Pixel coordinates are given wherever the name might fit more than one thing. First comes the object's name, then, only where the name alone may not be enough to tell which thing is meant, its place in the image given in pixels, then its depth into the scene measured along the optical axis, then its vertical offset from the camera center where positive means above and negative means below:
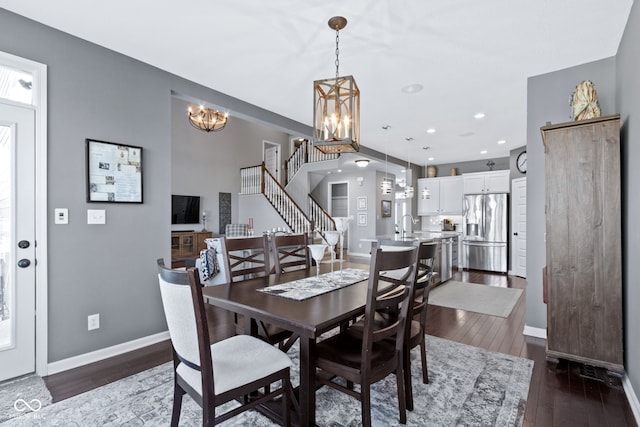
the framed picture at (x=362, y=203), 9.55 +0.34
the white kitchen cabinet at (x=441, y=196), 8.05 +0.48
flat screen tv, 7.73 +0.13
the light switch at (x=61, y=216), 2.49 -0.01
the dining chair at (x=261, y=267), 2.16 -0.41
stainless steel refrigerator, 6.93 -0.40
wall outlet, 2.65 -0.90
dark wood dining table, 1.47 -0.49
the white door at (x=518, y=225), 6.40 -0.23
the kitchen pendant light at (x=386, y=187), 6.60 +0.57
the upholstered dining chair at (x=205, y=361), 1.34 -0.72
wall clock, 6.39 +1.06
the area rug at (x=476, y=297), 4.23 -1.25
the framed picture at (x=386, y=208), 9.72 +0.19
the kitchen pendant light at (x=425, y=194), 7.23 +0.46
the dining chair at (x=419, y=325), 1.96 -0.73
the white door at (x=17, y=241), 2.30 -0.19
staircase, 8.30 +0.55
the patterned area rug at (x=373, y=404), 1.85 -1.21
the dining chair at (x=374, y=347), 1.59 -0.76
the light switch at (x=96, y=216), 2.66 -0.01
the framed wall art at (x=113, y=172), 2.68 +0.37
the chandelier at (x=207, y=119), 6.35 +1.94
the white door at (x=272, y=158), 10.30 +1.83
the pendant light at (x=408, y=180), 6.51 +0.89
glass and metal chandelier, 2.09 +0.67
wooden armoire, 2.38 -0.22
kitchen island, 5.49 -0.67
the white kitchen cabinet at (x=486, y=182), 7.05 +0.74
